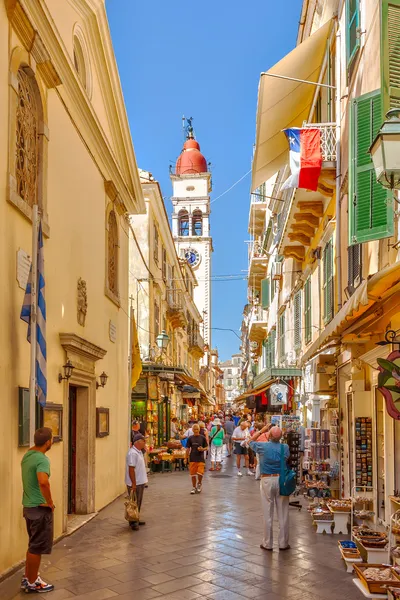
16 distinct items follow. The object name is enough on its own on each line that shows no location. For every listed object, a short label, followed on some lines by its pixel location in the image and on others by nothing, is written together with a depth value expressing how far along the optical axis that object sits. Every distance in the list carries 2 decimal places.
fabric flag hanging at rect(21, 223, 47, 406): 7.72
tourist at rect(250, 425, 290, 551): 9.30
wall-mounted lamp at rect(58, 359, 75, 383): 10.54
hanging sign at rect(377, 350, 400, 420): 6.21
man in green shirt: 6.82
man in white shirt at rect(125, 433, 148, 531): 10.88
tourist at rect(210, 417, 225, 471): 21.78
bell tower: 62.41
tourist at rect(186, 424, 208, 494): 15.55
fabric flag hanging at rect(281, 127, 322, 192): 12.96
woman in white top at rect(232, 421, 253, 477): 20.58
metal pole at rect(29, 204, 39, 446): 7.41
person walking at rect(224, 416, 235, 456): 29.16
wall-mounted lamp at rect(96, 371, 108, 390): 13.23
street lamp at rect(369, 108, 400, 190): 5.61
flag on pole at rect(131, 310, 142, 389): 17.77
